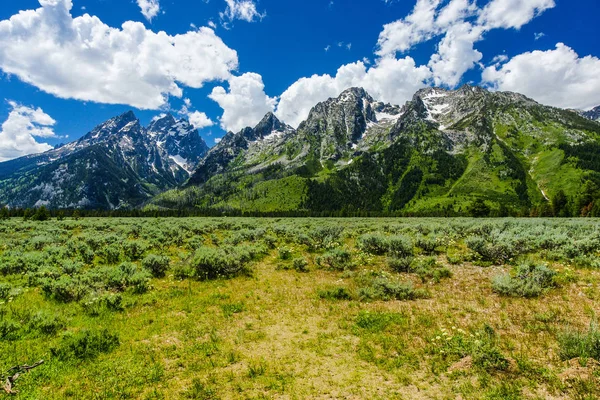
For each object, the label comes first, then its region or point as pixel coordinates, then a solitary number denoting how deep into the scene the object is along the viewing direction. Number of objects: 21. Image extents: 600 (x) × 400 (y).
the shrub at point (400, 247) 22.69
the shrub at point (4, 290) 14.08
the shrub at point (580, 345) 7.75
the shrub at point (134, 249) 25.04
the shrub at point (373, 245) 25.73
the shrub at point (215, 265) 19.58
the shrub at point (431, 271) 17.33
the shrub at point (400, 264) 19.33
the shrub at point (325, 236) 29.74
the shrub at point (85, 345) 9.32
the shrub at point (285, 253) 25.60
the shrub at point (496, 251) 19.97
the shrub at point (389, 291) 14.58
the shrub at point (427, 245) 24.20
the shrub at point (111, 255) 23.30
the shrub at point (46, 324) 10.95
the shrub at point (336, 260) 21.36
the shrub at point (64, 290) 14.34
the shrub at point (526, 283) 13.12
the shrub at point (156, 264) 19.88
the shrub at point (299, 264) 21.50
